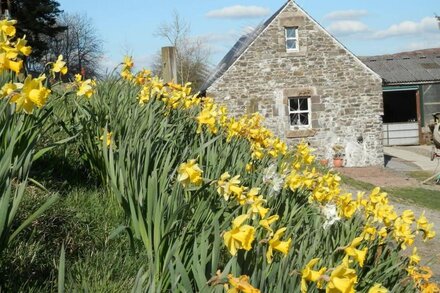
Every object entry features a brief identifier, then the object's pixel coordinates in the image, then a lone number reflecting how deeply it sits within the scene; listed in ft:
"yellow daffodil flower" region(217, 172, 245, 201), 7.72
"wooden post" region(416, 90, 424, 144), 93.04
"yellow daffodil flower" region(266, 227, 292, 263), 6.73
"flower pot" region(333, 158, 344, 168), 64.13
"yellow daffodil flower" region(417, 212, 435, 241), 10.25
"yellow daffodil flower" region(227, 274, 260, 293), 5.13
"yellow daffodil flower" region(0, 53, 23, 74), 7.76
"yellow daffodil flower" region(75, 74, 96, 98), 11.28
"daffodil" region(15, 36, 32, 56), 8.55
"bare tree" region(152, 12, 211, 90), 102.98
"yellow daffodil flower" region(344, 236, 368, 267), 7.56
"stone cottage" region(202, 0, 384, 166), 64.59
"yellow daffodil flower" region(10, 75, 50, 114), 6.81
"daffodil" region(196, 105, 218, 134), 11.93
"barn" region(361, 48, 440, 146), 92.79
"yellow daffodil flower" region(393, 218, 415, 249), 10.09
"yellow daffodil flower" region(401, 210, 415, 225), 10.19
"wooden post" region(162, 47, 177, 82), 24.65
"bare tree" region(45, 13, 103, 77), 135.92
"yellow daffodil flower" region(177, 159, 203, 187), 7.71
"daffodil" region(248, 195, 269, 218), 7.50
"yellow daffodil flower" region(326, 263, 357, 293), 5.82
